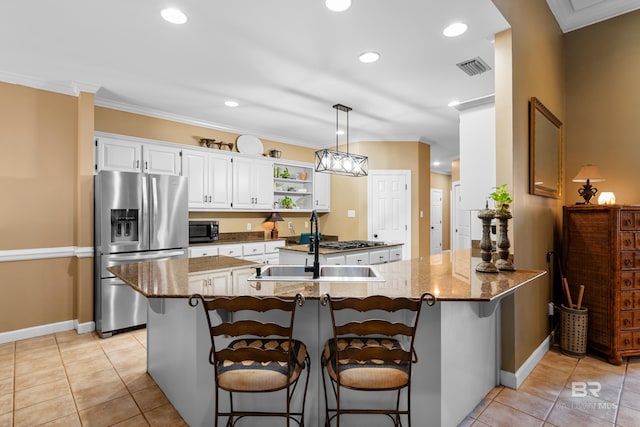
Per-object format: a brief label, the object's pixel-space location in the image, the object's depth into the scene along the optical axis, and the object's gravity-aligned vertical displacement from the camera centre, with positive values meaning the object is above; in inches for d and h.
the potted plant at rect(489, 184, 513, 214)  83.9 +3.9
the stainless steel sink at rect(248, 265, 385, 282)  88.4 -15.6
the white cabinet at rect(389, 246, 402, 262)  190.5 -22.7
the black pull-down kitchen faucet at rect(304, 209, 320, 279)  77.1 -11.0
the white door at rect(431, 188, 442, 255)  363.5 -5.9
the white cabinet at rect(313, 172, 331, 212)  242.7 +18.6
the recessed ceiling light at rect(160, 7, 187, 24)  88.3 +56.0
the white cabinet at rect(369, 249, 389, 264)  176.9 -22.7
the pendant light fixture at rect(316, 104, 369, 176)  152.9 +26.5
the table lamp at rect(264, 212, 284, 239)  216.7 -2.8
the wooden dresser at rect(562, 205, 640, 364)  107.6 -22.1
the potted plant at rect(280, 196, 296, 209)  227.6 +9.1
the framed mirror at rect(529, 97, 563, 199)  100.7 +21.9
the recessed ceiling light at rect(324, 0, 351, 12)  83.9 +55.5
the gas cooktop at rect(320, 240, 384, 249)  165.9 -15.7
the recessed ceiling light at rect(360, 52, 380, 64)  111.9 +55.9
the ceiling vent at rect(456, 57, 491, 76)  117.0 +55.7
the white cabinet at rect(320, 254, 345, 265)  150.2 -20.8
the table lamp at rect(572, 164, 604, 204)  119.1 +13.6
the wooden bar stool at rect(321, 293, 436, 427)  56.1 -26.0
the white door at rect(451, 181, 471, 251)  337.1 -9.8
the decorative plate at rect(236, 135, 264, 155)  205.2 +46.1
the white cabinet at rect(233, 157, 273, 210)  197.8 +20.6
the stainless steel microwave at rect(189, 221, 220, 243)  176.7 -8.4
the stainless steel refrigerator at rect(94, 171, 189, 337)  136.1 -7.3
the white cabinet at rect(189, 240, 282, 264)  175.0 -19.8
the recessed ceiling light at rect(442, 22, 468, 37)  94.2 +55.5
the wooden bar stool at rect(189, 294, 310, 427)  56.3 -26.1
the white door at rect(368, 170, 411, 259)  232.4 +6.2
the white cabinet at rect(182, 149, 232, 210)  177.9 +21.6
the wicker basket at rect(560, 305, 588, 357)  112.3 -41.0
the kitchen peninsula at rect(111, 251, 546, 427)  66.7 -25.9
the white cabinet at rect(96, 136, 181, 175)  150.9 +29.9
